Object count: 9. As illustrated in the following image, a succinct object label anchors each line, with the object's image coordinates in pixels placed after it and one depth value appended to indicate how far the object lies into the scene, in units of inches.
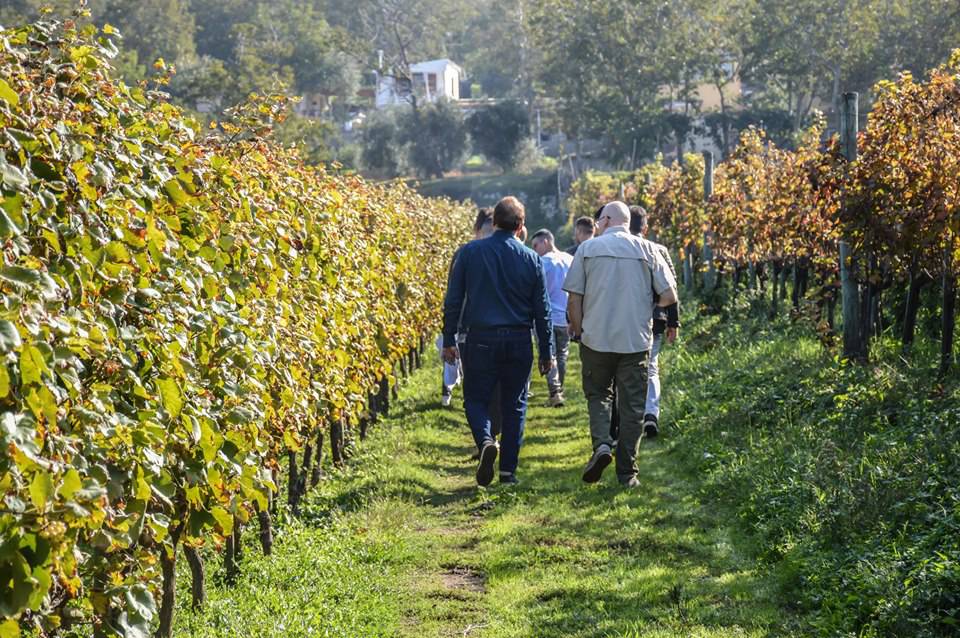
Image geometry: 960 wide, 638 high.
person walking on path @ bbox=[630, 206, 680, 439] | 778.8
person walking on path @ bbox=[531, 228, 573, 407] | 1056.2
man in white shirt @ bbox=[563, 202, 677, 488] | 706.8
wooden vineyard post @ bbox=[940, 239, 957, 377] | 767.1
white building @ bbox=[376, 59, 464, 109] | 7862.2
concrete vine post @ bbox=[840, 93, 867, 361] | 875.4
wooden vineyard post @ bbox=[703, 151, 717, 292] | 1670.8
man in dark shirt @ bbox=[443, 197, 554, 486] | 715.4
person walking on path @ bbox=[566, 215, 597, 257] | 1042.1
